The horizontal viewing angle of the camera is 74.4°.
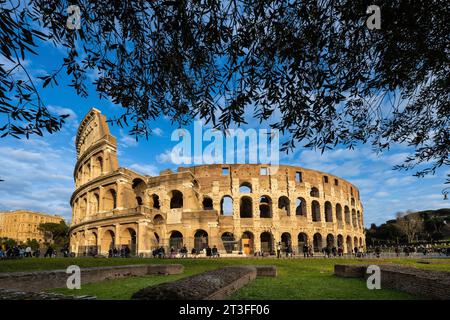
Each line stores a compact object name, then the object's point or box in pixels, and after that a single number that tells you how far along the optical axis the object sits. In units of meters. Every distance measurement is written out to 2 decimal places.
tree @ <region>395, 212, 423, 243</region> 52.65
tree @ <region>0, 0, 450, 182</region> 4.14
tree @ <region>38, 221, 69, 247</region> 66.14
